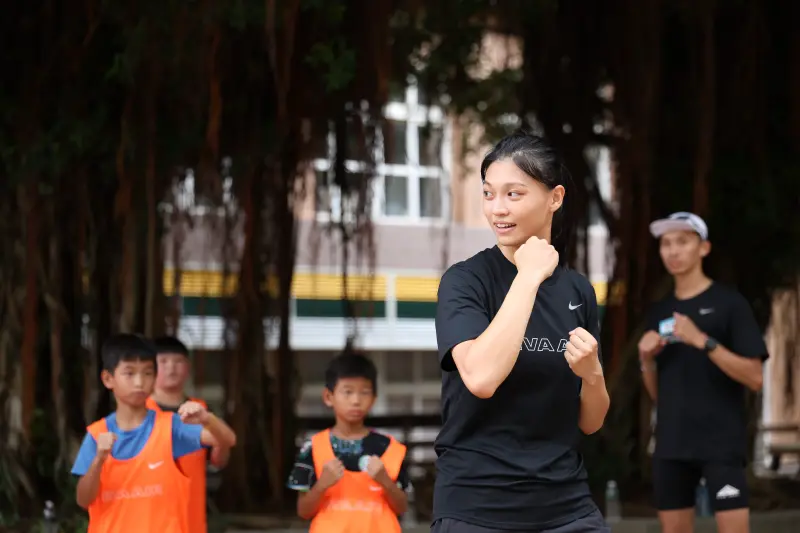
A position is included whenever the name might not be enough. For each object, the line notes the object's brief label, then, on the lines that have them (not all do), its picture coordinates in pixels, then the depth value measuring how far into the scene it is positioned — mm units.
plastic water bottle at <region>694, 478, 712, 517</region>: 16687
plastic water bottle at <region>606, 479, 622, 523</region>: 16391
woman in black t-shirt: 5434
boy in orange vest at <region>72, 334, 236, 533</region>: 9055
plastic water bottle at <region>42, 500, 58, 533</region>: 14258
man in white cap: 10578
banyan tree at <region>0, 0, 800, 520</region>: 15742
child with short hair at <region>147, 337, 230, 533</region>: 9820
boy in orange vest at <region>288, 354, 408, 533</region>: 9430
